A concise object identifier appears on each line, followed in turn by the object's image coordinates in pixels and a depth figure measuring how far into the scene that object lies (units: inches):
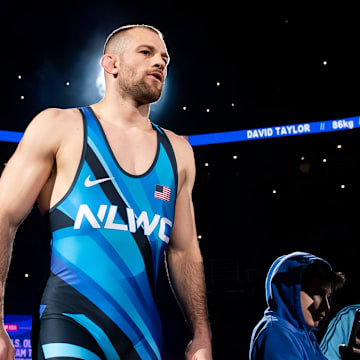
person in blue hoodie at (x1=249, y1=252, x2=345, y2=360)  110.7
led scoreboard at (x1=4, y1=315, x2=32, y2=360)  329.8
